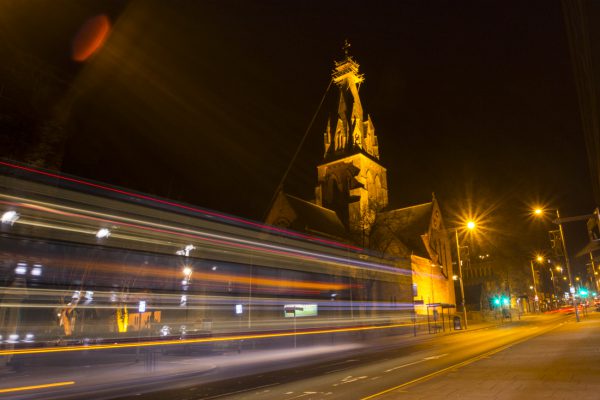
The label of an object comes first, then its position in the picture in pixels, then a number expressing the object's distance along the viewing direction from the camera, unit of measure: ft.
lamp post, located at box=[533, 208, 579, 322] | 112.16
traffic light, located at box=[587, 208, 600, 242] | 64.80
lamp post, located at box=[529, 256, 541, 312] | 310.24
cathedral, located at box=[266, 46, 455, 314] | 177.68
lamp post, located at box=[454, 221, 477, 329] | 104.48
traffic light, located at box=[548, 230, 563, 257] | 140.05
